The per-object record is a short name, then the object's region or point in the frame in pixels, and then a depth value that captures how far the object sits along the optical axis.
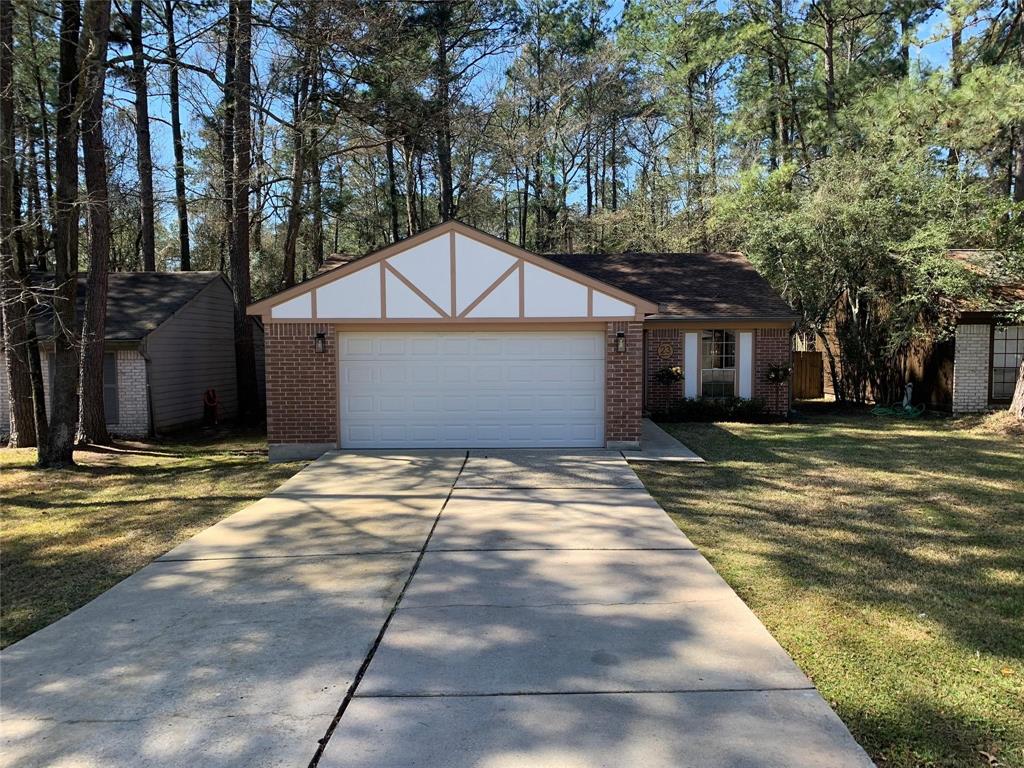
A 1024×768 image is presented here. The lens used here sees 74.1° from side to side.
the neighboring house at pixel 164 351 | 14.97
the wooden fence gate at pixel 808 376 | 20.55
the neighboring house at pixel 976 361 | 15.84
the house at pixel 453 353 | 10.80
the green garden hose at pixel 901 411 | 16.48
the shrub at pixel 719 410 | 15.50
